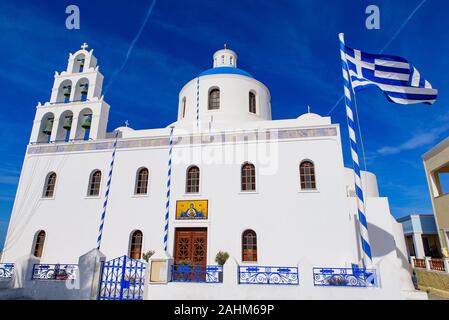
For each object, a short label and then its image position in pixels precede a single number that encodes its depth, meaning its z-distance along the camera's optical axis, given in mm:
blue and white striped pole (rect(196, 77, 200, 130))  16639
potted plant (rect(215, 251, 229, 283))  11289
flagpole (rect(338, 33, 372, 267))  7832
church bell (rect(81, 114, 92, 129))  15555
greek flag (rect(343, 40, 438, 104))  8508
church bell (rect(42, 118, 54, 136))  15750
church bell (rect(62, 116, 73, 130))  15738
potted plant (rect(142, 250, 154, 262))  11844
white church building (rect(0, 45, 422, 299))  8391
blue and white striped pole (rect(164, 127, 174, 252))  10496
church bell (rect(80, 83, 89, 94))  16094
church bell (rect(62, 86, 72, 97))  16289
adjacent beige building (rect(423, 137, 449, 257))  15430
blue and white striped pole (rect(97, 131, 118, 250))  12219
